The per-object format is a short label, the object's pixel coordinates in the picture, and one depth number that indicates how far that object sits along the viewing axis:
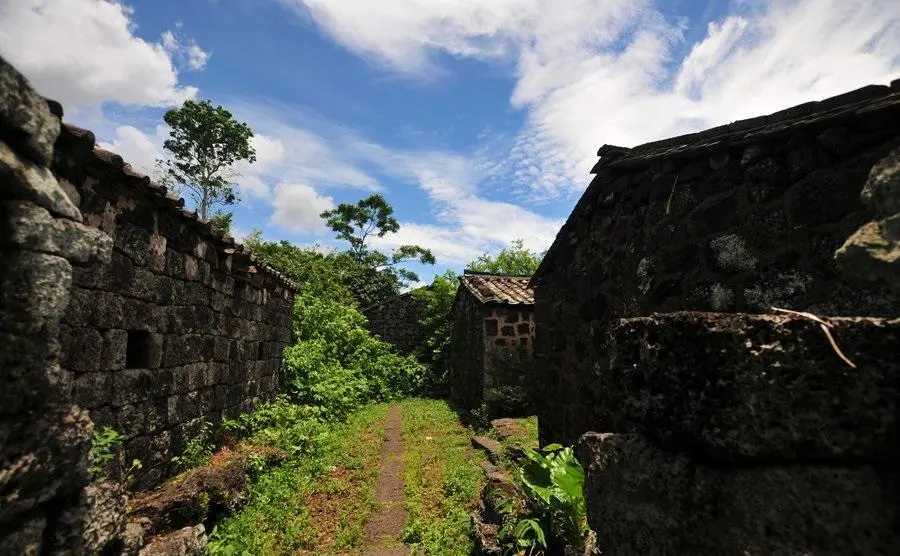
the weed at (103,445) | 3.99
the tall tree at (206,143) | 29.69
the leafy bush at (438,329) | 17.51
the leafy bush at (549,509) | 3.92
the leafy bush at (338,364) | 11.41
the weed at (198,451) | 5.91
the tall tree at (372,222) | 33.91
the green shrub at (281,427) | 7.83
